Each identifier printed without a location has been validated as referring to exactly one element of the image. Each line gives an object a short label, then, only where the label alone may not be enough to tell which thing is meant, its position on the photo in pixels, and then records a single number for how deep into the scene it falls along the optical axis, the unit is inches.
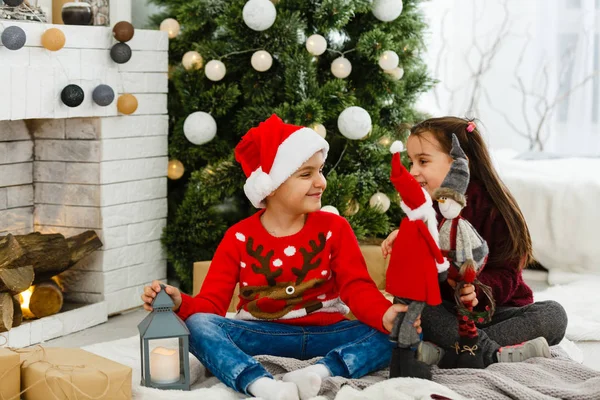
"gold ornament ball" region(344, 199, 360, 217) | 108.7
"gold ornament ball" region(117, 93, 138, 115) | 107.3
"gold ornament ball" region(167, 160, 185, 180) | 118.3
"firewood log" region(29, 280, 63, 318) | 101.6
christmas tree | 108.4
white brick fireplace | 105.7
